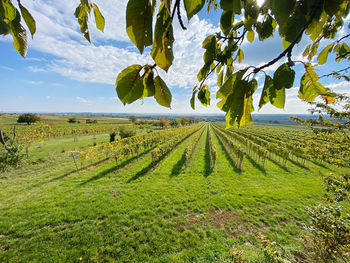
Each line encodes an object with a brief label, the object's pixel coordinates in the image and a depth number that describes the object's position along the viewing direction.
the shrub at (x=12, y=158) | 8.85
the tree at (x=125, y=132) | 22.59
